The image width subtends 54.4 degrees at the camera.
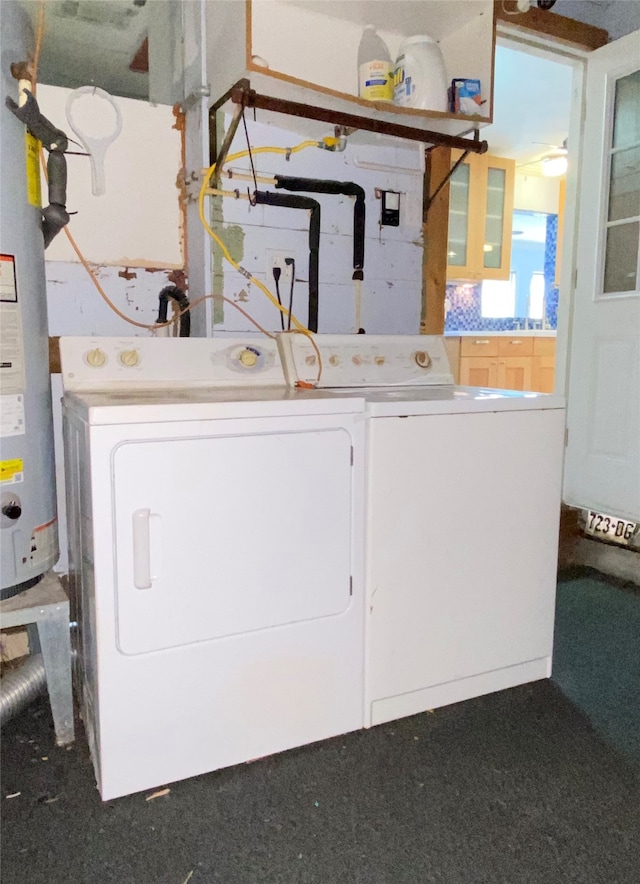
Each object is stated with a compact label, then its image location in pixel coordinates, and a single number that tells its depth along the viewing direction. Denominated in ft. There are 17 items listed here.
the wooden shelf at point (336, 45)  6.15
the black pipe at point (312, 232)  7.27
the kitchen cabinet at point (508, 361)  15.25
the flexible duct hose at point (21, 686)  5.14
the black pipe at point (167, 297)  6.86
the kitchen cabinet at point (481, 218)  16.35
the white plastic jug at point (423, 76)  6.57
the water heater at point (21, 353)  4.61
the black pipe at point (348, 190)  7.23
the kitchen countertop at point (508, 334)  15.21
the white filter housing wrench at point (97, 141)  6.41
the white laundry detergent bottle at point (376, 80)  6.51
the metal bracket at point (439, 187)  8.01
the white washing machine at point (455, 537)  5.14
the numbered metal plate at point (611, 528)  8.91
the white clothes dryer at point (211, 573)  4.19
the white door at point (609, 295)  8.60
